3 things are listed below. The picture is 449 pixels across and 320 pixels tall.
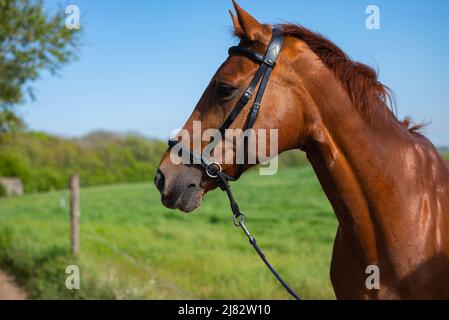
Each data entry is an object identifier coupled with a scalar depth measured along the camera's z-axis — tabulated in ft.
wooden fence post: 30.19
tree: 30.68
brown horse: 8.61
